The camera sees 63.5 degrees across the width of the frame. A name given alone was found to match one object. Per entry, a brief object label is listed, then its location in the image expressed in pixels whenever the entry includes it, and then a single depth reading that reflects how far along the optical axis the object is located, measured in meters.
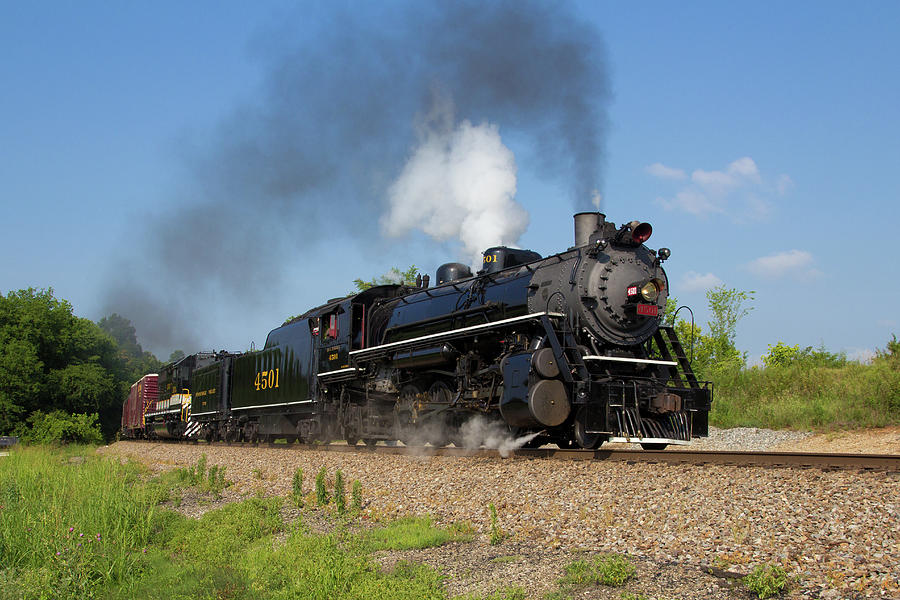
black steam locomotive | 10.70
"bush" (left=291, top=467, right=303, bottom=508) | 9.13
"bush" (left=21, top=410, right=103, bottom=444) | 35.78
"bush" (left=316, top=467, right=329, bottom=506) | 8.91
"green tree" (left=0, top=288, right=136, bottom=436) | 37.12
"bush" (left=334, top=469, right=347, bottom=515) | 8.09
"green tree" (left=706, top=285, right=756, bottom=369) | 37.47
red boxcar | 37.53
